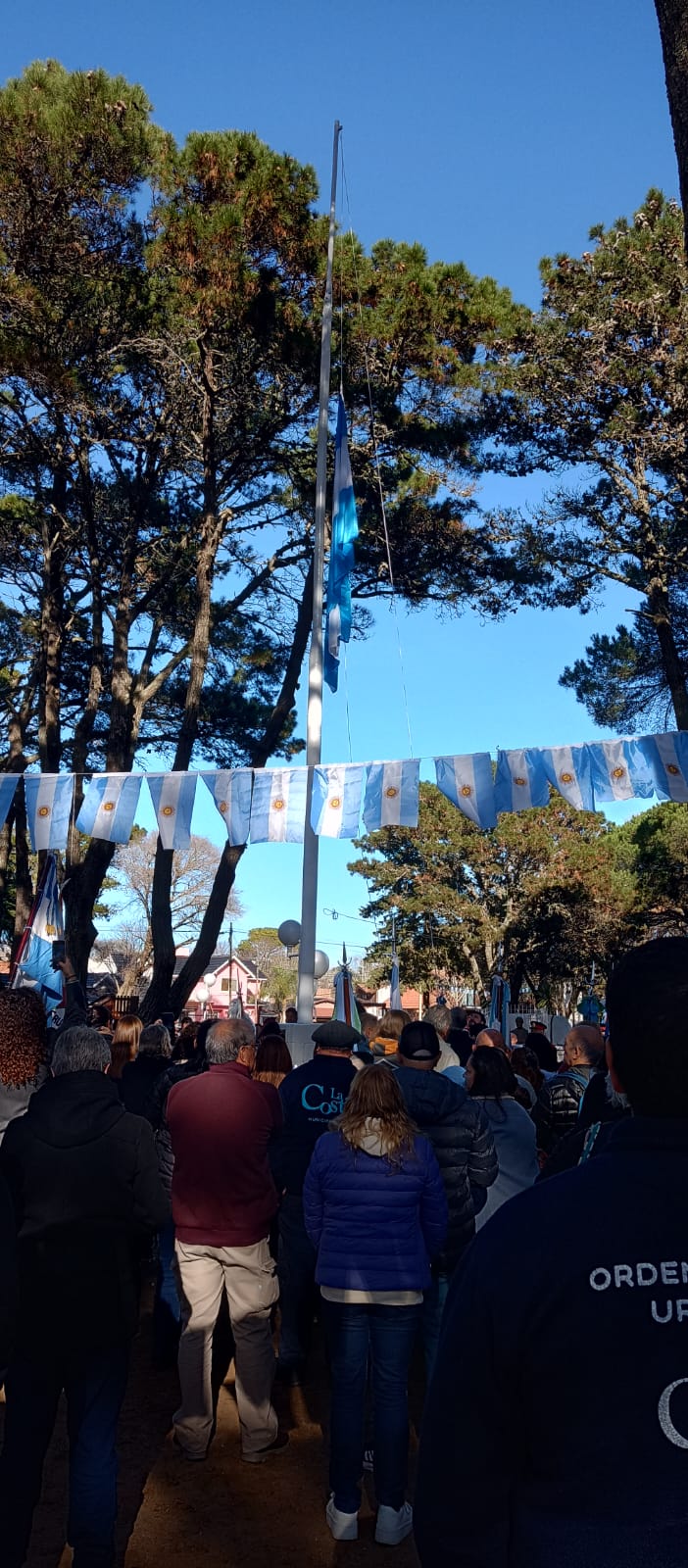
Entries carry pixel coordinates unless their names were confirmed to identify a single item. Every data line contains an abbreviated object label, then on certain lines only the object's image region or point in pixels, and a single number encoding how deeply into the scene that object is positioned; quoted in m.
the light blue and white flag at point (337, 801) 12.03
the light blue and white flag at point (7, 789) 12.62
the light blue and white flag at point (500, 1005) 17.37
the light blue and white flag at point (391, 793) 12.11
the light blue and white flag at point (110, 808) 12.75
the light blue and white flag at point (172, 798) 12.62
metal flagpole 11.55
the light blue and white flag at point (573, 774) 12.06
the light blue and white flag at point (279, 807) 12.27
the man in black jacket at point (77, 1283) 3.31
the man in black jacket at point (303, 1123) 5.41
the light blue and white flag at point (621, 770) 11.85
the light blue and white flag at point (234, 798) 12.41
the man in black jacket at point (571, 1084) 5.70
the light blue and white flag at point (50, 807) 12.89
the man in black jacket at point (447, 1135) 4.93
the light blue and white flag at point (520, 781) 12.31
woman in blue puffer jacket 4.03
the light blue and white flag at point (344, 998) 10.90
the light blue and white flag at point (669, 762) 11.63
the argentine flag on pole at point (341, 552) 12.66
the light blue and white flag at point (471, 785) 12.23
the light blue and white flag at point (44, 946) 11.87
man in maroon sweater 4.75
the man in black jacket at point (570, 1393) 1.33
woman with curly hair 3.84
